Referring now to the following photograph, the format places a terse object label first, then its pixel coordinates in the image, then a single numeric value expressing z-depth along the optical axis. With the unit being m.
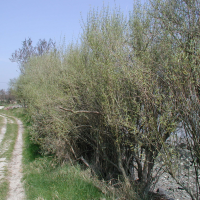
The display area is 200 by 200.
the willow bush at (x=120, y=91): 5.02
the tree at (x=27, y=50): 35.80
